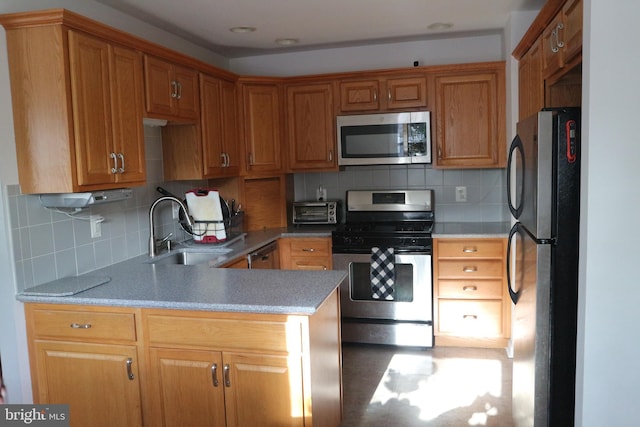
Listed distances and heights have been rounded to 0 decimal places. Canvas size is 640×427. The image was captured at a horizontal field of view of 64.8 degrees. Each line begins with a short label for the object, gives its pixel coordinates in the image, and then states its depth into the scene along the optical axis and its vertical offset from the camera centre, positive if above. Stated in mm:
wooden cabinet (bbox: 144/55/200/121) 2854 +486
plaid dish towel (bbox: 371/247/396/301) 3740 -808
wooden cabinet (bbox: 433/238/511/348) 3691 -960
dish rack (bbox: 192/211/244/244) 3464 -406
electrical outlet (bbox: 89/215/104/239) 2803 -289
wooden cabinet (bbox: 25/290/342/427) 2033 -831
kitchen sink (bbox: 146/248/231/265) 3264 -565
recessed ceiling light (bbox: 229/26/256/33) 3592 +997
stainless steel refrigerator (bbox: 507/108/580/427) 1945 -416
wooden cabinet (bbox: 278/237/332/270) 4004 -689
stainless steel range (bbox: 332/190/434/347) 3742 -905
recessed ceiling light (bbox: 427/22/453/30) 3677 +1009
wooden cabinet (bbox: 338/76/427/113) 3980 +565
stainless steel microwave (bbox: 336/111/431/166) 3957 +204
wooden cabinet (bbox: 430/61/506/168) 3852 +347
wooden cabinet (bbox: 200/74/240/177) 3502 +312
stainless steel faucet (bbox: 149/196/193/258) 3148 -317
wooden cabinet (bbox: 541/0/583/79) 2045 +538
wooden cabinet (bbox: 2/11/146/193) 2256 +324
